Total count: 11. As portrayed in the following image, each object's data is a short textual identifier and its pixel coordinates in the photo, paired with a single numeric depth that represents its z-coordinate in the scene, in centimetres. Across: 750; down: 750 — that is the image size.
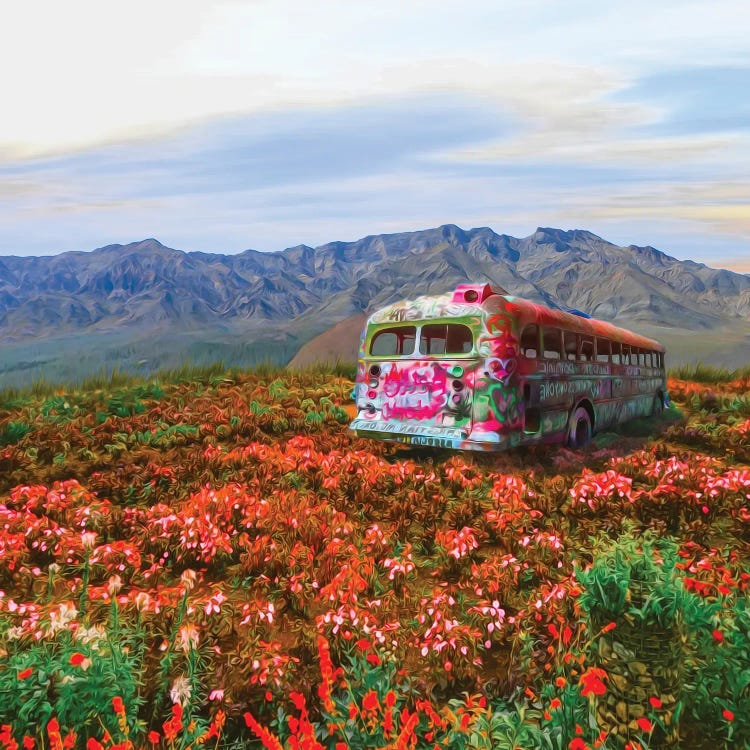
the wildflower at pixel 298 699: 329
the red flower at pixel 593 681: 312
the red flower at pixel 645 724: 298
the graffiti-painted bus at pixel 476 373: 927
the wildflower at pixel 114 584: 520
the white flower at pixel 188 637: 427
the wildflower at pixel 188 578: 528
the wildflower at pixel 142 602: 513
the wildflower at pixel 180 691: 387
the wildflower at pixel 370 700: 330
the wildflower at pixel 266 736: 313
